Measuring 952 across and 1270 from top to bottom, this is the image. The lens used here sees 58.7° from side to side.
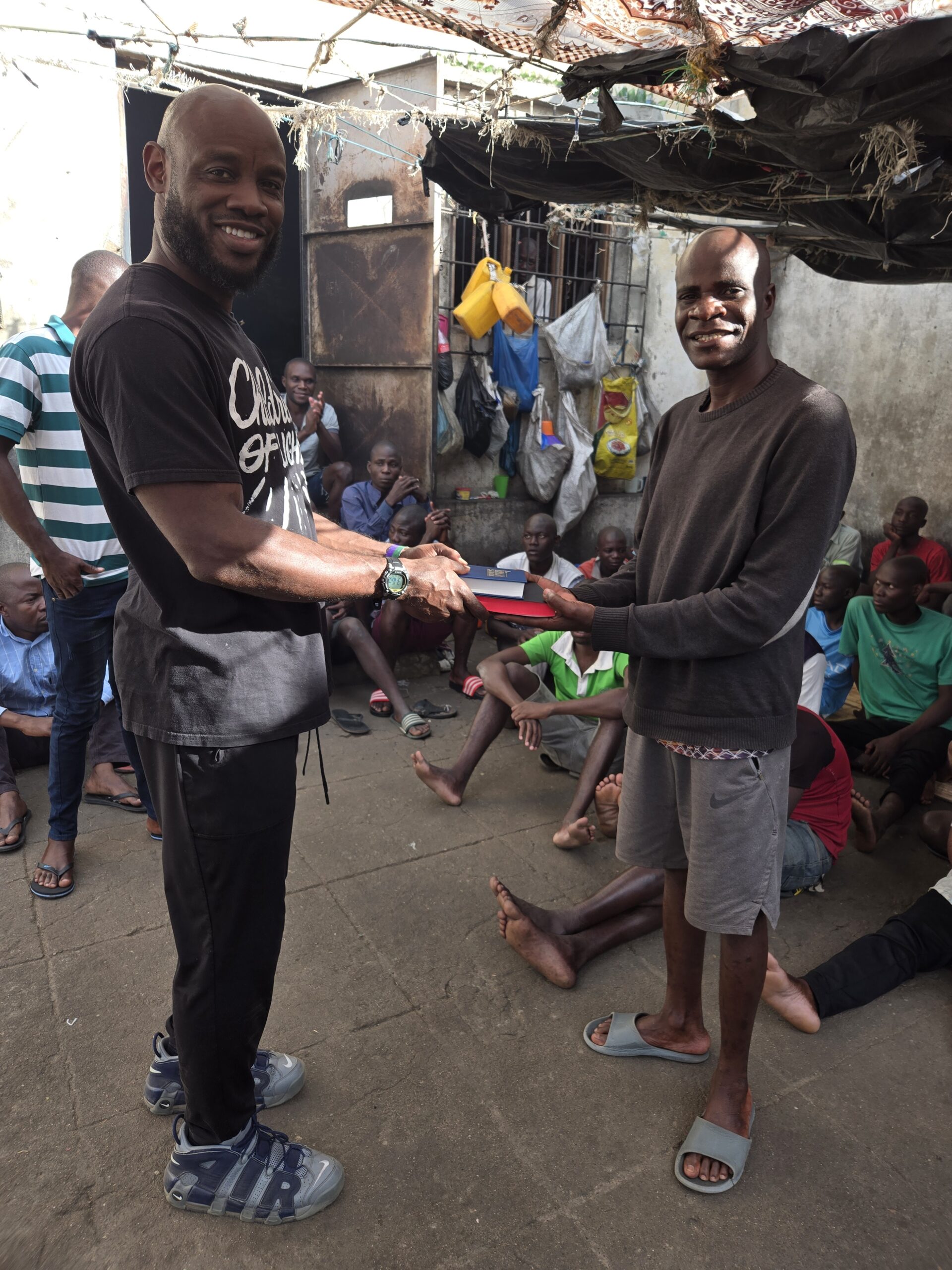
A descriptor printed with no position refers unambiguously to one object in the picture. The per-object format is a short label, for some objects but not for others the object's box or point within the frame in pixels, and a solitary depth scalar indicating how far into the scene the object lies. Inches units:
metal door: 245.3
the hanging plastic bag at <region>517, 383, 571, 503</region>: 287.3
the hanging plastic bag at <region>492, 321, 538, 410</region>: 275.6
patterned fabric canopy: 88.0
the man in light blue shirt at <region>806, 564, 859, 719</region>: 183.5
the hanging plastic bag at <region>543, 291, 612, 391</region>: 294.0
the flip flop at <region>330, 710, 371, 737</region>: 180.4
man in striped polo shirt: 112.0
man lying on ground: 96.8
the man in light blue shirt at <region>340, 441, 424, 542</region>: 227.5
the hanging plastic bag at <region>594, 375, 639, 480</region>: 307.7
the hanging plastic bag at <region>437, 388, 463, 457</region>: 261.4
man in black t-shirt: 55.4
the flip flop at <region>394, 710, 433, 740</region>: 180.4
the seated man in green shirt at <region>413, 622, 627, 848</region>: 141.4
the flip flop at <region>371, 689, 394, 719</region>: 191.5
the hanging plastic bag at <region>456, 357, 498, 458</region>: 269.9
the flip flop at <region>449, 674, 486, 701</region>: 203.9
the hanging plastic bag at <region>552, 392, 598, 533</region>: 291.0
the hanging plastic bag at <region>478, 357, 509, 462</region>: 273.7
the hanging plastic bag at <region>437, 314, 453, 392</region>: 257.8
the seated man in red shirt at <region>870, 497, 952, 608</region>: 222.8
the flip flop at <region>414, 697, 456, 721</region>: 190.7
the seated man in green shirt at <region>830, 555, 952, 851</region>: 156.1
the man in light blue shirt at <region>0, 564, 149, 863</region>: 144.9
